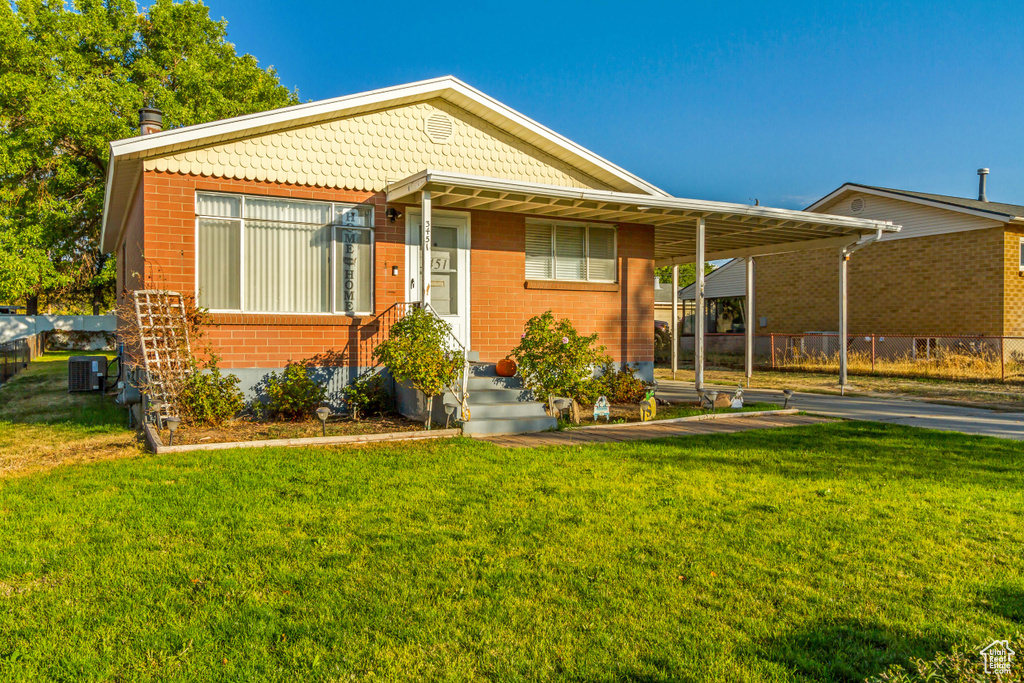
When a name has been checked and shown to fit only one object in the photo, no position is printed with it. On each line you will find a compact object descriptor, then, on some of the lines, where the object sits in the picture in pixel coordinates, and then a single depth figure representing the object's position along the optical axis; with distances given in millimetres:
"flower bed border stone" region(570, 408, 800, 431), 9716
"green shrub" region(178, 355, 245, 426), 8938
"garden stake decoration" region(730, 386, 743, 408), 11500
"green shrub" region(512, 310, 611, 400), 10111
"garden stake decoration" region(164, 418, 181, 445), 7483
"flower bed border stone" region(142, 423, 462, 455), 7504
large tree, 20980
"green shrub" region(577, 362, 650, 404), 11914
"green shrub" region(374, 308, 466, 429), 8977
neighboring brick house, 19484
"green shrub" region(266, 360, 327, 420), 9688
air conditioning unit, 14703
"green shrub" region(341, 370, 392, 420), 10180
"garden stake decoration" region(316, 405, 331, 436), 8300
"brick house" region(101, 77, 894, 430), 9648
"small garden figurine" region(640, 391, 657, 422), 10211
